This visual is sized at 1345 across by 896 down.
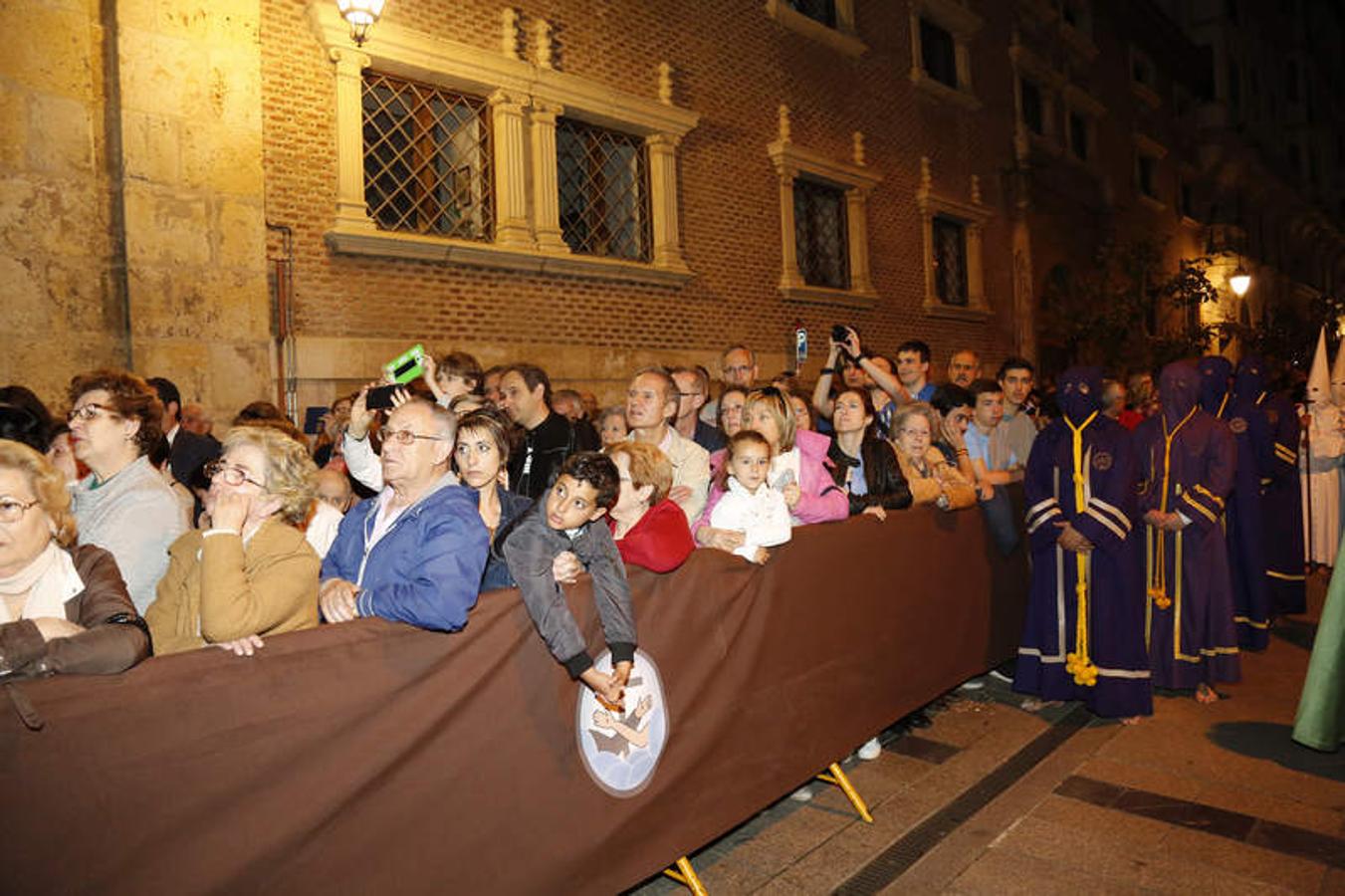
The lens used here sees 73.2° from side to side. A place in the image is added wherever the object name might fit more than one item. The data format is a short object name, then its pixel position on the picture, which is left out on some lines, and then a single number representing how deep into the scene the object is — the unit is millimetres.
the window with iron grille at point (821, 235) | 13922
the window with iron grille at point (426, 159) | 9062
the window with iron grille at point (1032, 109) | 19531
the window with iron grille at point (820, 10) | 14109
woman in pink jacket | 4711
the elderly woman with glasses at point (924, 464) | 5441
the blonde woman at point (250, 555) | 2484
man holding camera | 6617
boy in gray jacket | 3117
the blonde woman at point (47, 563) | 2402
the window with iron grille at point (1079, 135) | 21219
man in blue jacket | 2738
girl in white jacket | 4105
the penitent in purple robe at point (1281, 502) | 8180
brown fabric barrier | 2012
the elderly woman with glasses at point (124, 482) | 2996
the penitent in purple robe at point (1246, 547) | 7145
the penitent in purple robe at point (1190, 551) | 6094
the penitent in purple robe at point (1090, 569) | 5617
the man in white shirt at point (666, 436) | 4992
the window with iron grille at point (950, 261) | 16906
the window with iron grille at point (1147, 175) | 24312
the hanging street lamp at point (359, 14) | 8016
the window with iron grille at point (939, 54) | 16828
